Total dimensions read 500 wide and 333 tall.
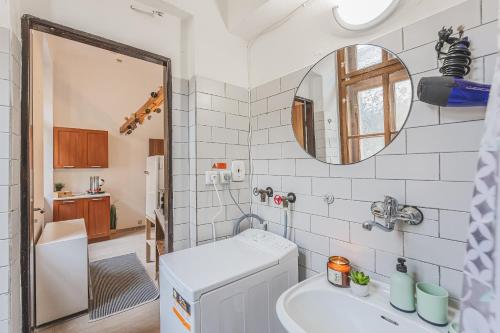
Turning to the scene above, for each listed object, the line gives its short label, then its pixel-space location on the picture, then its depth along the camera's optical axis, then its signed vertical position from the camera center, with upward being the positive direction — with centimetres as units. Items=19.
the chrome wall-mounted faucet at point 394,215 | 84 -19
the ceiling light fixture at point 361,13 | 93 +67
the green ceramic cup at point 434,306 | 72 -46
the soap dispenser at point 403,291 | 80 -45
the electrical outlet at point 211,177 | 141 -6
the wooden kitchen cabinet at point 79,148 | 342 +32
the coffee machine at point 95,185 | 369 -28
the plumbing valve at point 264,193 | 145 -17
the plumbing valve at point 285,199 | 131 -19
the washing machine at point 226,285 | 86 -51
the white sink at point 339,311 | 79 -56
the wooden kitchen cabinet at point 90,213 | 317 -67
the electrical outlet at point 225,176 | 147 -6
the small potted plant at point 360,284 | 90 -48
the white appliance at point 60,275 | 166 -83
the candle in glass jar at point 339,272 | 96 -46
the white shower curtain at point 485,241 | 32 -11
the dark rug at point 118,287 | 189 -117
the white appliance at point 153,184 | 243 -19
